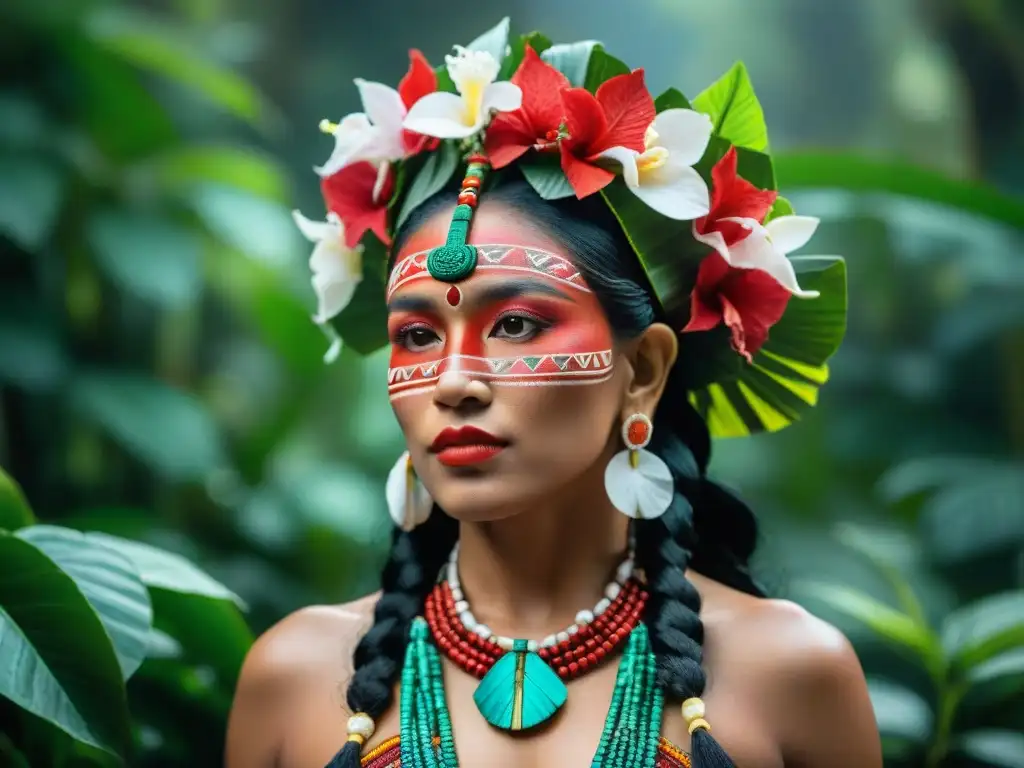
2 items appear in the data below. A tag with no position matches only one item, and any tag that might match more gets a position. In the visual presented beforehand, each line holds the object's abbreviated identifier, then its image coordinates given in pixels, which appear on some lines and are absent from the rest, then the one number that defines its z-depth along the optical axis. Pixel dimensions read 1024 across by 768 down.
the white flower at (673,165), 1.45
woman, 1.41
